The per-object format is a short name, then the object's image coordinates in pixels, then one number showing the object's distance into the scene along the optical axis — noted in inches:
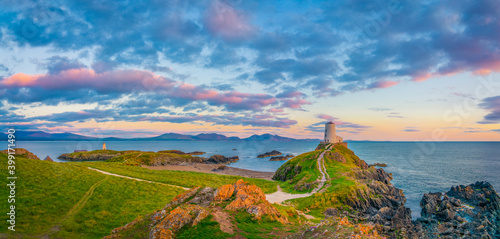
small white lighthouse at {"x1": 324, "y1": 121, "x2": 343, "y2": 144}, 4062.5
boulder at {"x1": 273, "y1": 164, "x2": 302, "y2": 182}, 2802.7
